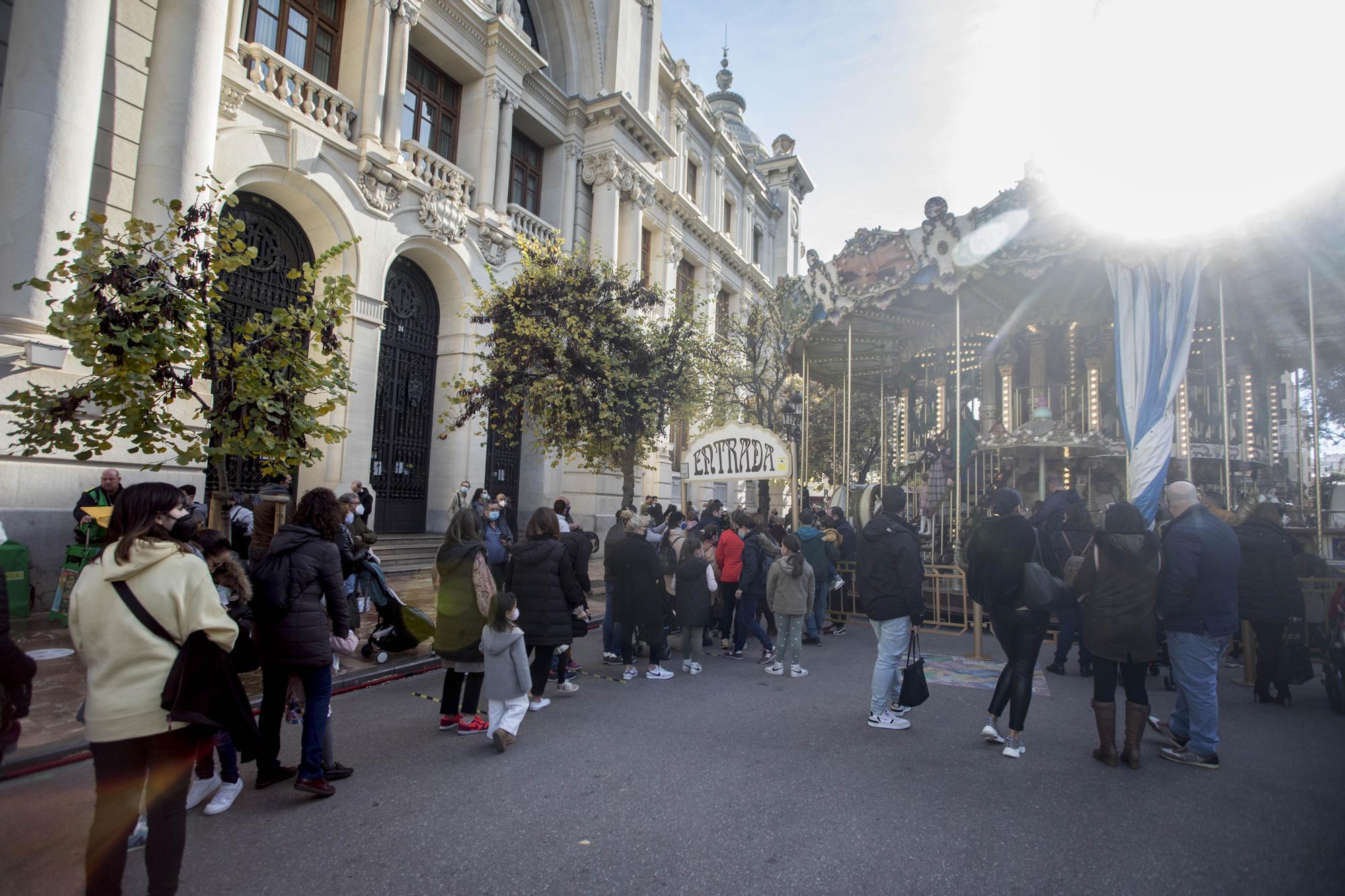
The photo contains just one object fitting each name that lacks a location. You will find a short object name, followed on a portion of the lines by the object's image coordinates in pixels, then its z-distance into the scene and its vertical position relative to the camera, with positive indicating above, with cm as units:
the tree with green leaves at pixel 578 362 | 1220 +256
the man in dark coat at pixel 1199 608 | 454 -56
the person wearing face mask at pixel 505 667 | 484 -119
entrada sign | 1014 +81
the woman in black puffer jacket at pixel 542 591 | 555 -73
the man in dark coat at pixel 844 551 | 1070 -63
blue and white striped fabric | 980 +251
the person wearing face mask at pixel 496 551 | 772 -58
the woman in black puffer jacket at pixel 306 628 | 387 -77
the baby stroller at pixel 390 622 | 684 -128
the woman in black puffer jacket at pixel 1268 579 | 582 -46
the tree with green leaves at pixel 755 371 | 1888 +396
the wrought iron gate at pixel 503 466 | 1745 +88
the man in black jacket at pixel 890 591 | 526 -60
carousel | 1012 +366
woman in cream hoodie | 261 -76
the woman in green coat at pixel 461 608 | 505 -80
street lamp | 1094 +192
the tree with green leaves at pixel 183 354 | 548 +115
